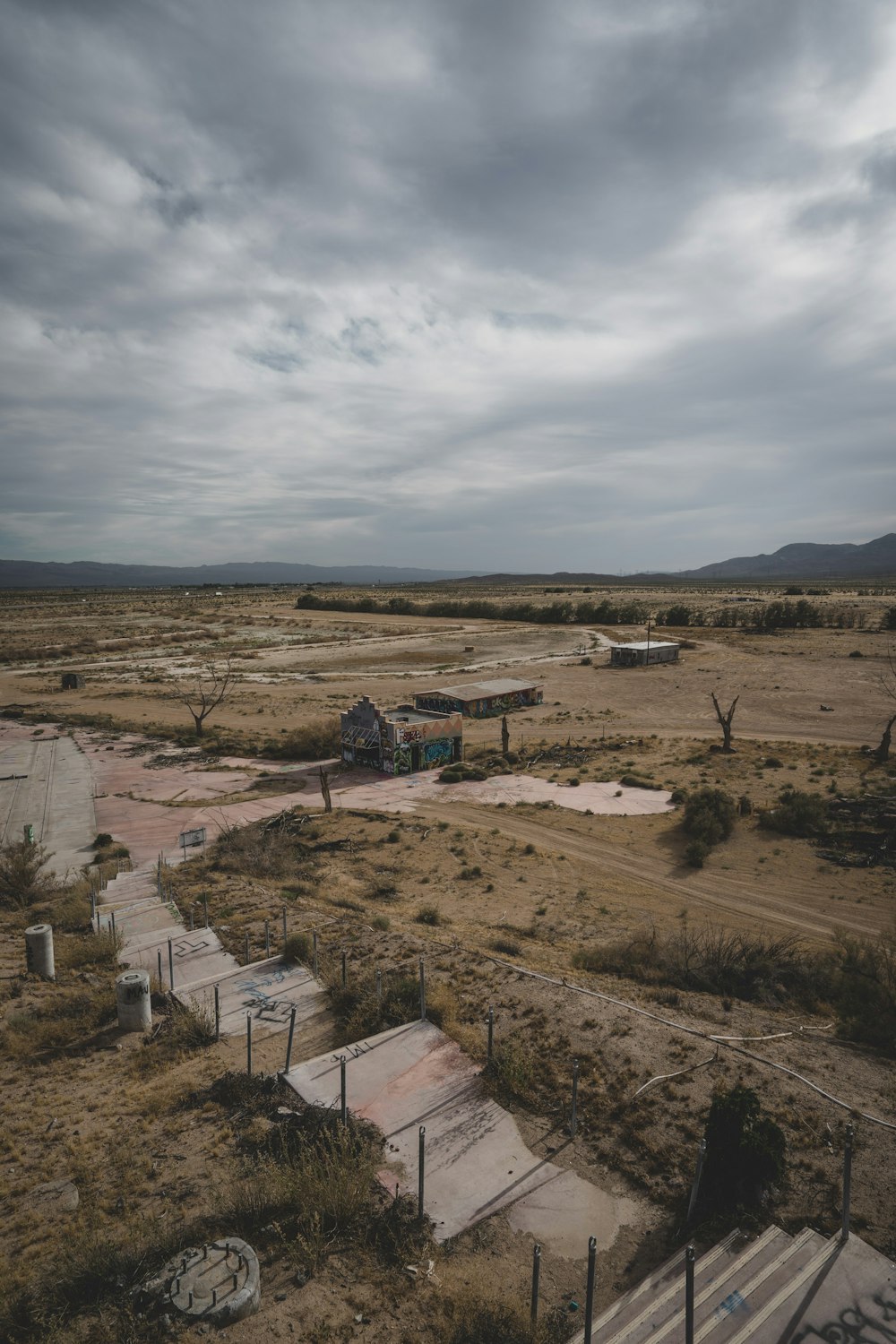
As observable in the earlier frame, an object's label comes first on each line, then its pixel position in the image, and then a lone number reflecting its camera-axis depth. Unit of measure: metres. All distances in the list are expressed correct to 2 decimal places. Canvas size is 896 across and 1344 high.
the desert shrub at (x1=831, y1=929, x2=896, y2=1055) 11.98
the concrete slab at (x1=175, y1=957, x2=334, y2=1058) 12.03
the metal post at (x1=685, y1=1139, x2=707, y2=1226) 7.27
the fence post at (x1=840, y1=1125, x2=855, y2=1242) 7.08
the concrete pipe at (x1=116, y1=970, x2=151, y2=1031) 12.01
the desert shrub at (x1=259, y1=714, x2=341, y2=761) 40.06
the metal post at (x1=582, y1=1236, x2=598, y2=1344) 5.66
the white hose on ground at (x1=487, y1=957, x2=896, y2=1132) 9.36
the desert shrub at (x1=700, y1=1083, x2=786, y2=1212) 7.79
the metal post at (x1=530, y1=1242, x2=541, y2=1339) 5.98
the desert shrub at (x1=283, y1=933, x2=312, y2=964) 14.48
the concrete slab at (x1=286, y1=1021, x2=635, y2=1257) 7.98
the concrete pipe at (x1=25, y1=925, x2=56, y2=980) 14.03
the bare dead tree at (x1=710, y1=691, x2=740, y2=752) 37.56
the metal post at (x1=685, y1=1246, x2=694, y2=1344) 5.56
